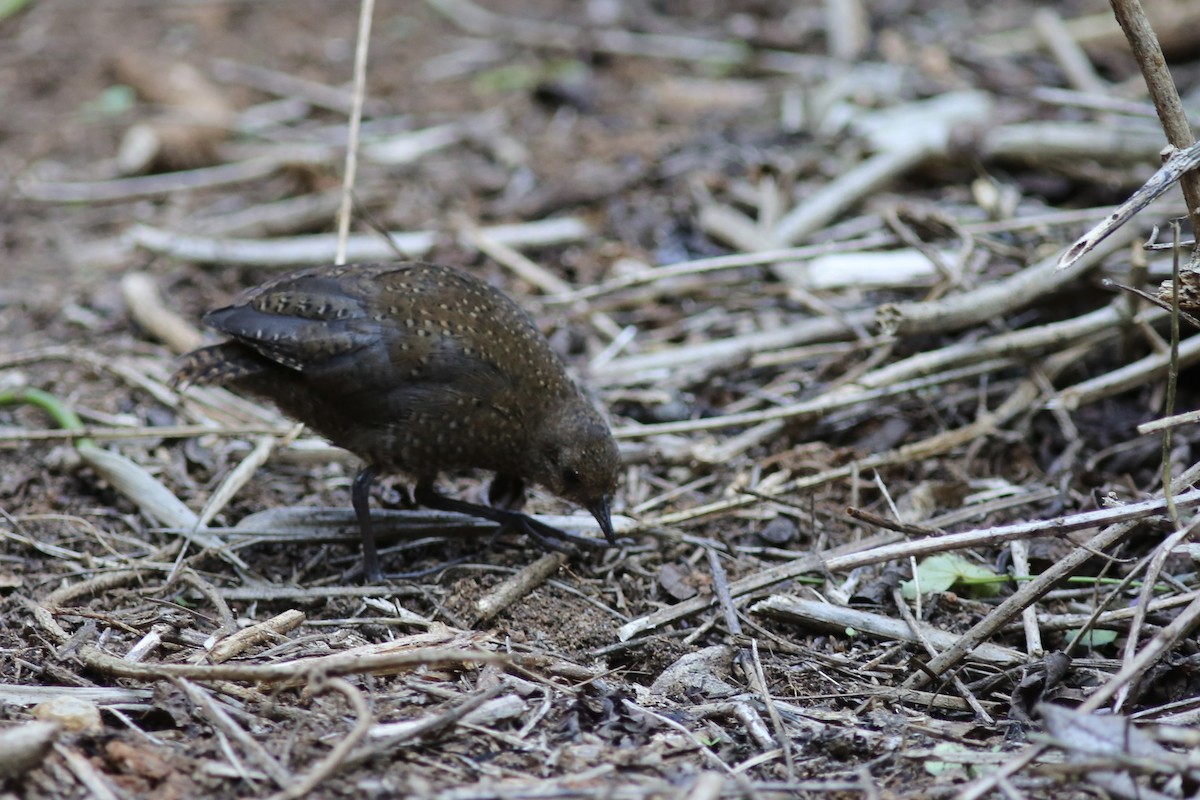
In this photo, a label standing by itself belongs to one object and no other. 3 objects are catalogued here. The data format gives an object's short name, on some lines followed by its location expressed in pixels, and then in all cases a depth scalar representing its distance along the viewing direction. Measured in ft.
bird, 30.45
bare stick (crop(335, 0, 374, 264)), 36.60
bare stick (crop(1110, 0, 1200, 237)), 24.52
